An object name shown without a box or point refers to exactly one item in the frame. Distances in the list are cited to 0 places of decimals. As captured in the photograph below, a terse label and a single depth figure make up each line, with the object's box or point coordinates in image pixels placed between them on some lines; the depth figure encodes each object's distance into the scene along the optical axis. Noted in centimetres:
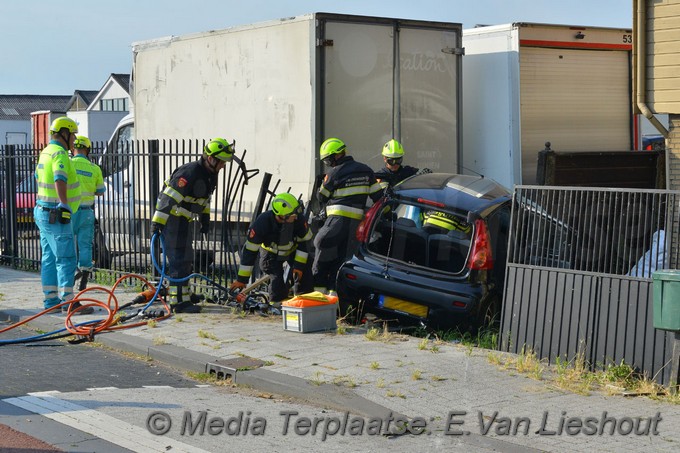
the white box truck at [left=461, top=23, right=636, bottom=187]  1425
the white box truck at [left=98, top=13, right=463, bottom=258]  1266
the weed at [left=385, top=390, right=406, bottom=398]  754
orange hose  1021
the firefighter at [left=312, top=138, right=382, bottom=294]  1109
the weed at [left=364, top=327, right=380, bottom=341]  964
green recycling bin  748
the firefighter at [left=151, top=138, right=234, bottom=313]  1099
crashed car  977
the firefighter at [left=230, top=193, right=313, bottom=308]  1071
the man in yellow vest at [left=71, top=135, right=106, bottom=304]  1302
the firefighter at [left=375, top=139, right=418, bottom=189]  1240
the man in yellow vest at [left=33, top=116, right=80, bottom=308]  1120
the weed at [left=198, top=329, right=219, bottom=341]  978
